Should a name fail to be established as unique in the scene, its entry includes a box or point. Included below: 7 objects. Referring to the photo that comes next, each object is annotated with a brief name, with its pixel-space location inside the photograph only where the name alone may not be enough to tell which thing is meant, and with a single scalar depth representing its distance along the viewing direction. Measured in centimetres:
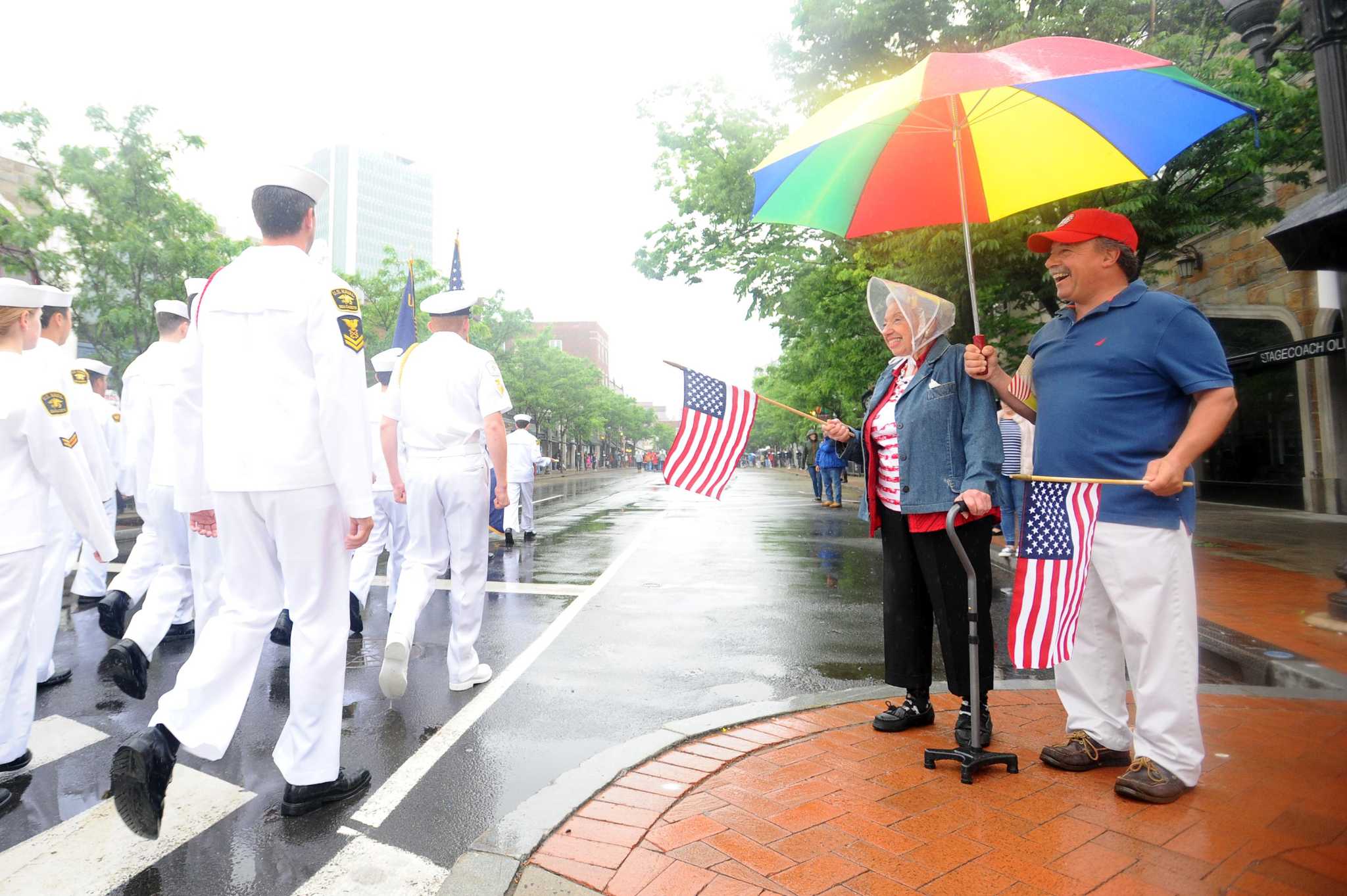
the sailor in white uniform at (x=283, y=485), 302
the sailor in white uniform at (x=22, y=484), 338
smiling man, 310
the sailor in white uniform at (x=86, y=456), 414
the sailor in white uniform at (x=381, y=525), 670
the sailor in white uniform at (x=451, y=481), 469
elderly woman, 358
